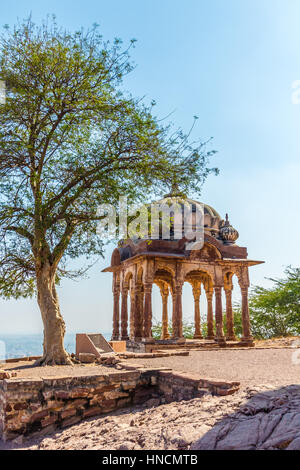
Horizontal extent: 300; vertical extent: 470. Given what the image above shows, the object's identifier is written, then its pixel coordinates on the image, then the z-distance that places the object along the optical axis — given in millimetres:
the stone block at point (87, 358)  10102
